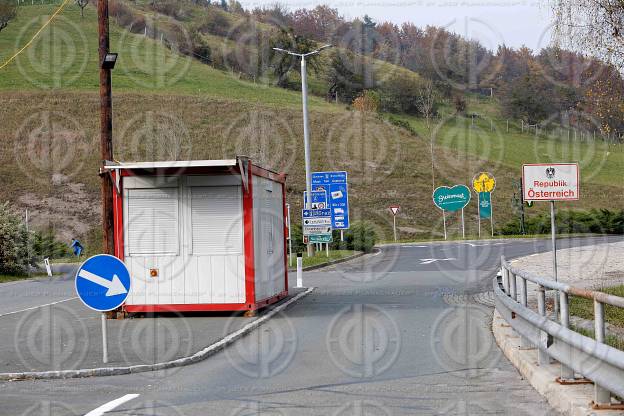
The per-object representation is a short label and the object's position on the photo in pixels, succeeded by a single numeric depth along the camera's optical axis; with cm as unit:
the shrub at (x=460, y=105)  10125
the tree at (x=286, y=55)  9788
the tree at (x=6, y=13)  10329
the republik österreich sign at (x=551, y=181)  1526
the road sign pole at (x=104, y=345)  1207
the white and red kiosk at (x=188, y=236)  1786
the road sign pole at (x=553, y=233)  1434
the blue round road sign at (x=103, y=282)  1205
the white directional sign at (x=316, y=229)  2914
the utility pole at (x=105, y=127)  1817
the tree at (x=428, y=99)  6899
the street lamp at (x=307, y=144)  3697
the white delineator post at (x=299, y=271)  2572
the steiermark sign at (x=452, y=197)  5775
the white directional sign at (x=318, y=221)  2909
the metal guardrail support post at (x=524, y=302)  1106
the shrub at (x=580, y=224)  6119
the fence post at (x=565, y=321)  866
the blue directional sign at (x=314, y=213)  2944
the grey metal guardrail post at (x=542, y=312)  984
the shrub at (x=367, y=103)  9673
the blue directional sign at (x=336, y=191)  3959
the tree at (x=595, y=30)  1900
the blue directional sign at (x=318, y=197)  3816
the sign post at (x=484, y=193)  6019
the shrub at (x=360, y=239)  4521
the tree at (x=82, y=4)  11725
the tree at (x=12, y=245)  3672
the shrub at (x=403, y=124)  9512
